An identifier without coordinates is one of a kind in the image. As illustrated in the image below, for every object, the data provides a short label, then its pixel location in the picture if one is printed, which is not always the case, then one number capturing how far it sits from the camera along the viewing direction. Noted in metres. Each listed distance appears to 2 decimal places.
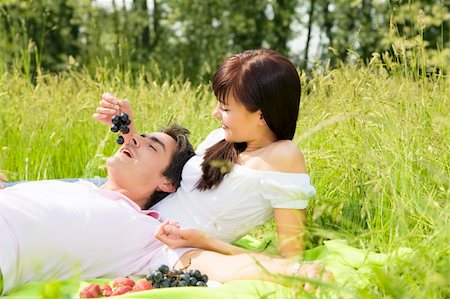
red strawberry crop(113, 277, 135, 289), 2.65
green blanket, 2.33
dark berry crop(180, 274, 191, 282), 2.72
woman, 3.07
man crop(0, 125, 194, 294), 2.84
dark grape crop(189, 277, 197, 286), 2.72
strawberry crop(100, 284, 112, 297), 2.56
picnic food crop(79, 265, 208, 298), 2.56
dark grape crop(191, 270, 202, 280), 2.75
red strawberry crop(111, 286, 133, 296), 2.59
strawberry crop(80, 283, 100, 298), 2.54
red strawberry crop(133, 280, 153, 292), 2.63
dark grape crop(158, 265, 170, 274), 2.75
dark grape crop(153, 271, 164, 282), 2.71
